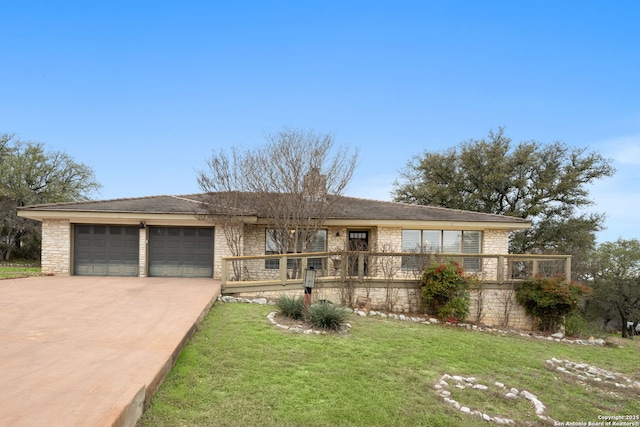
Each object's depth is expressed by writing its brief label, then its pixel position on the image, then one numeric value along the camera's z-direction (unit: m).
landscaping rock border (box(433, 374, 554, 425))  4.40
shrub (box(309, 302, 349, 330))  7.57
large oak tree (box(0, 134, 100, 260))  26.69
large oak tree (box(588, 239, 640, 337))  26.64
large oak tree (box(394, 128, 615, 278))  24.83
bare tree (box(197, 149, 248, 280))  13.69
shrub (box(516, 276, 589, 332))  11.73
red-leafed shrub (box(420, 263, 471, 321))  10.93
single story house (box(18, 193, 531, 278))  14.05
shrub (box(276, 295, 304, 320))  8.30
